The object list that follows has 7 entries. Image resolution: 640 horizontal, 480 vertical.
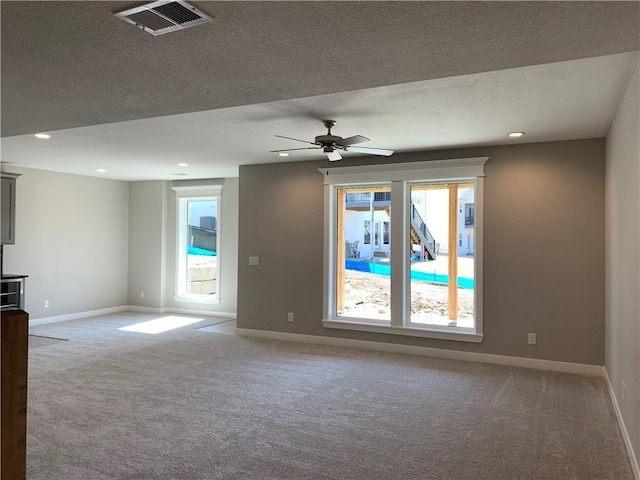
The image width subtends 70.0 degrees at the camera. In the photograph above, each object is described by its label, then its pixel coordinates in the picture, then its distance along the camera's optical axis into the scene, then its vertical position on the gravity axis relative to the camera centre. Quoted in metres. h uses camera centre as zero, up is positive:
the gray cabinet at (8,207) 6.46 +0.56
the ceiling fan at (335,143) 4.02 +0.94
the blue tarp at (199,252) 8.39 -0.10
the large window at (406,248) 5.48 -0.01
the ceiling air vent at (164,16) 1.74 +0.92
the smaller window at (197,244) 8.30 +0.05
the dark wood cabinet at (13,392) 1.58 -0.52
